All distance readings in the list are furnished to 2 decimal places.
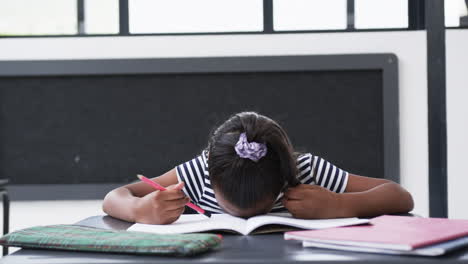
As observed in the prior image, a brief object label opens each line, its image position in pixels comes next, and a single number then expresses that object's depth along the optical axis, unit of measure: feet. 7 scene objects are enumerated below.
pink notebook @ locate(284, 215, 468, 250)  6.77
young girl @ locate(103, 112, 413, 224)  7.90
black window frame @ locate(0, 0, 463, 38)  17.68
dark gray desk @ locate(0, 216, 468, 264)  6.65
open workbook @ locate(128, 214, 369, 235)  7.47
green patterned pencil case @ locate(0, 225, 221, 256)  6.77
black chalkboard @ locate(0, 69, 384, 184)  17.32
